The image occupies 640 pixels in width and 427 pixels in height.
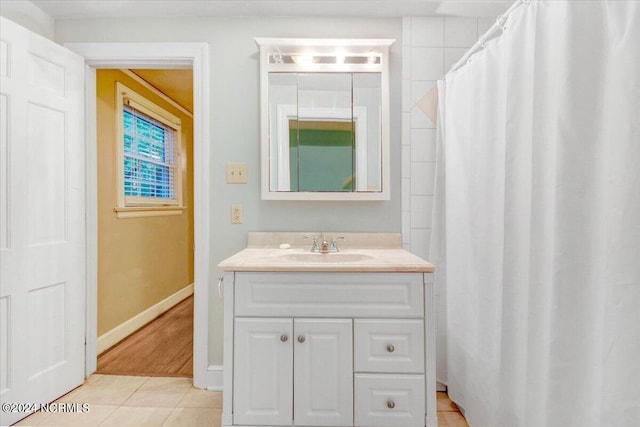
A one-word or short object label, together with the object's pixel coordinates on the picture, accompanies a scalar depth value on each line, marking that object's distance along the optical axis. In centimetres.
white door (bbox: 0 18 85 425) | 159
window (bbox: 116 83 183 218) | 273
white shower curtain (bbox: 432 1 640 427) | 77
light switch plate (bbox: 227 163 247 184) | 200
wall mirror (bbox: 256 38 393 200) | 195
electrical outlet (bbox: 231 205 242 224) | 201
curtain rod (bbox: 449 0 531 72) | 119
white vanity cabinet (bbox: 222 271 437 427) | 141
